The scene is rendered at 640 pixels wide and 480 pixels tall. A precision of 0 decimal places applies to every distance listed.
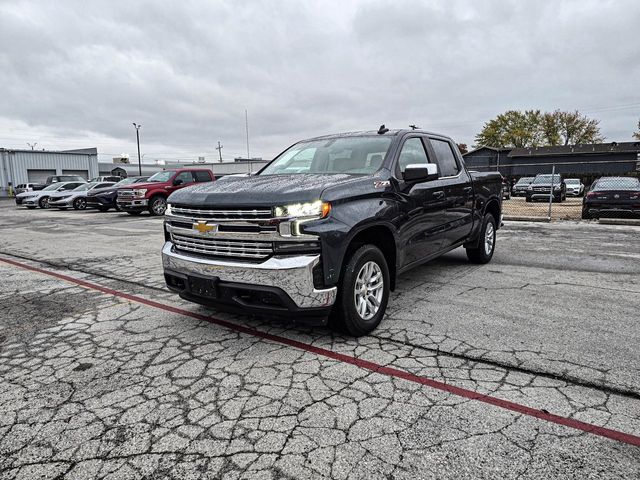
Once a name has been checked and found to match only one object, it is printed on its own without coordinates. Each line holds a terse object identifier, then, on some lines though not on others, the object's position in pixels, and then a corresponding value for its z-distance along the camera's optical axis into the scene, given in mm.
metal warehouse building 46812
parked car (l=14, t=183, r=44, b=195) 33750
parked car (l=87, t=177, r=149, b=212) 20170
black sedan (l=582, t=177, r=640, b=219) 12250
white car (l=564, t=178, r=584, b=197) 30156
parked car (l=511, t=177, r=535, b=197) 28155
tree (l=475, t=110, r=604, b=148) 68625
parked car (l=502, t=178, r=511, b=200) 25953
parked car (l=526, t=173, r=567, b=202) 22859
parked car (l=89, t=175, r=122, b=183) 29609
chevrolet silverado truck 3287
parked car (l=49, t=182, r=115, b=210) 22375
